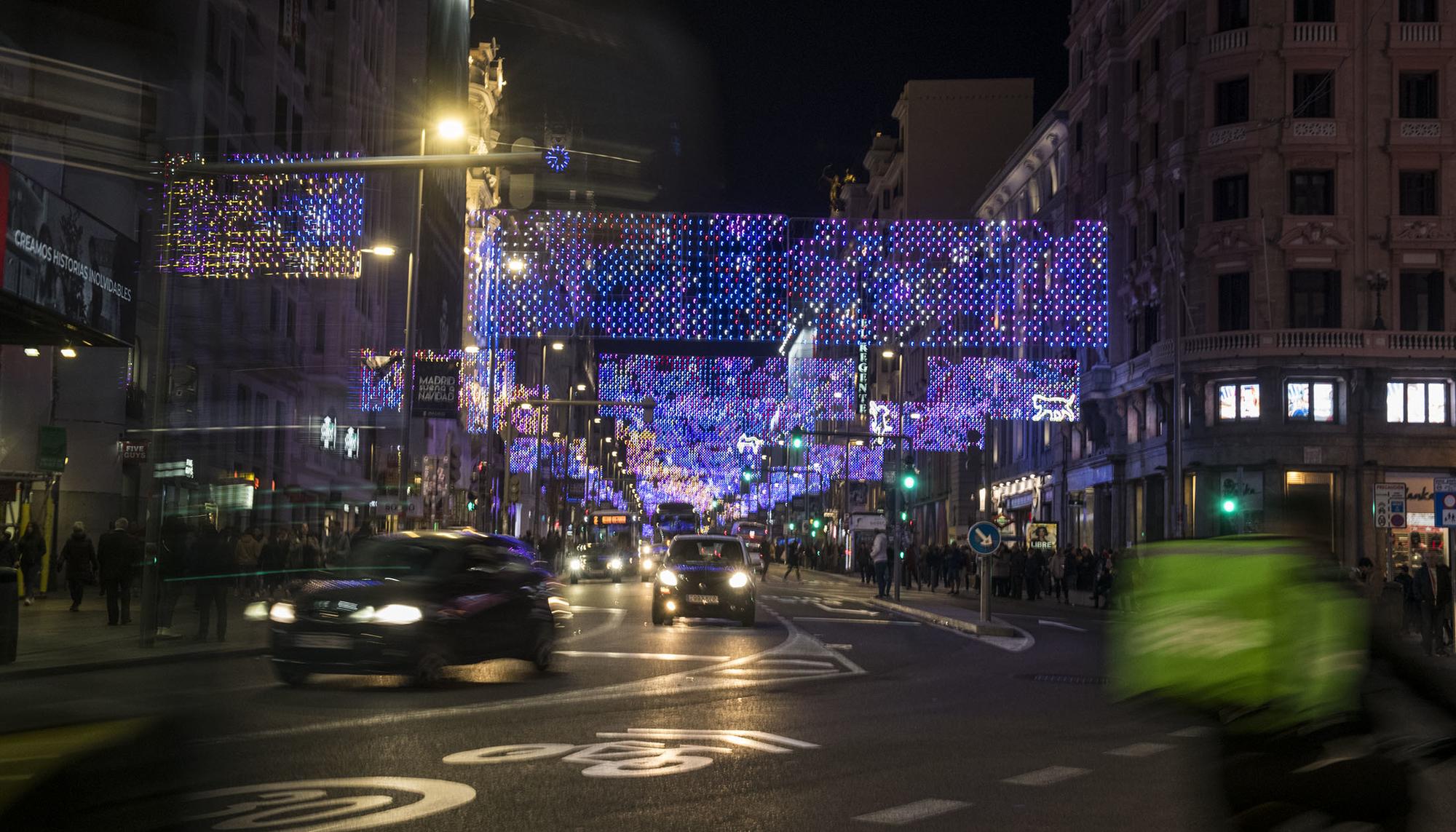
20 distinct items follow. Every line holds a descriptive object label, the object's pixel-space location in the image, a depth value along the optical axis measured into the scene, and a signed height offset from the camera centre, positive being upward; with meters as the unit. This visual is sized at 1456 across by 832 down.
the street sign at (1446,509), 27.08 +0.29
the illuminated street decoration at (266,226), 30.16 +5.85
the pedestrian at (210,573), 21.67 -0.85
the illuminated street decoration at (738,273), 34.06 +5.34
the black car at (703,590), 28.64 -1.31
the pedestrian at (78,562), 28.14 -0.95
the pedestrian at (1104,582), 43.62 -1.64
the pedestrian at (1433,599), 25.97 -1.19
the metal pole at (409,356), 37.06 +3.58
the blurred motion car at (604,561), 64.94 -1.86
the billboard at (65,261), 20.23 +3.37
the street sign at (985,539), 30.41 -0.35
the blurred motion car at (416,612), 15.32 -0.98
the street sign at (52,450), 31.09 +1.11
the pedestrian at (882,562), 45.09 -1.21
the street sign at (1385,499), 28.52 +0.47
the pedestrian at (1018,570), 50.97 -1.56
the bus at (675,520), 88.38 -0.24
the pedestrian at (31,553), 29.47 -0.83
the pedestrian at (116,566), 24.53 -0.88
